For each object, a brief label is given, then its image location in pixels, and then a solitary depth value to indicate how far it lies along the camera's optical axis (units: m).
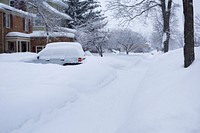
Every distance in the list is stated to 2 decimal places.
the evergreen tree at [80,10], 40.38
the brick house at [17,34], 25.09
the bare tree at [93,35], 35.72
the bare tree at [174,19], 24.91
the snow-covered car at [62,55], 12.59
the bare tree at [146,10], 20.58
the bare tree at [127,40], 58.41
